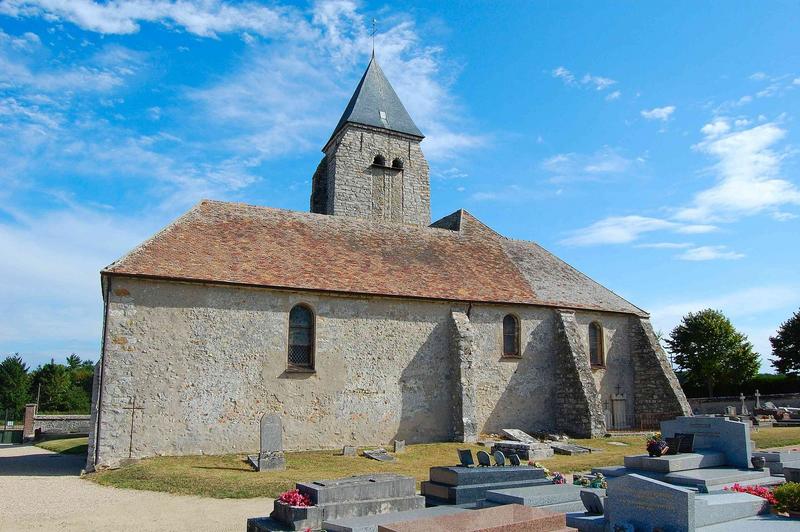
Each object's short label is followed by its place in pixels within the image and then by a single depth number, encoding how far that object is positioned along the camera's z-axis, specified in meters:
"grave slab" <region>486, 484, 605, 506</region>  8.97
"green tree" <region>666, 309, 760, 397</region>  39.88
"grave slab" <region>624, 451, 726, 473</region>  10.41
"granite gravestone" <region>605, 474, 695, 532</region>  6.94
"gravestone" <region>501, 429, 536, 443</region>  19.12
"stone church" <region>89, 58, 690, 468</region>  16.44
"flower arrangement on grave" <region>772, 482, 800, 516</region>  8.43
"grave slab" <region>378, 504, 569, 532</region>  6.34
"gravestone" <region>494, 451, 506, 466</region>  11.51
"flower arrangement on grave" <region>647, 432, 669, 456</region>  11.01
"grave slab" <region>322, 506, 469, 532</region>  7.71
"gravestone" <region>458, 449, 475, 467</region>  11.37
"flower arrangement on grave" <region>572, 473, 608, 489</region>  10.67
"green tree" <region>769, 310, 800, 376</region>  40.82
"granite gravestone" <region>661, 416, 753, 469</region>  11.41
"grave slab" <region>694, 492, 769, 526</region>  7.85
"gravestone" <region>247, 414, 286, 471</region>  14.51
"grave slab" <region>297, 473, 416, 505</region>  8.64
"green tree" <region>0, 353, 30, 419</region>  41.60
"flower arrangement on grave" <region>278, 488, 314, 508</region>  8.46
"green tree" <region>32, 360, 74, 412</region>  44.69
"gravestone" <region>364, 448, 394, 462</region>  16.41
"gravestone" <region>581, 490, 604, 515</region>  8.41
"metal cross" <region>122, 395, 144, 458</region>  15.88
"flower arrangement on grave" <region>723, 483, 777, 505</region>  9.18
